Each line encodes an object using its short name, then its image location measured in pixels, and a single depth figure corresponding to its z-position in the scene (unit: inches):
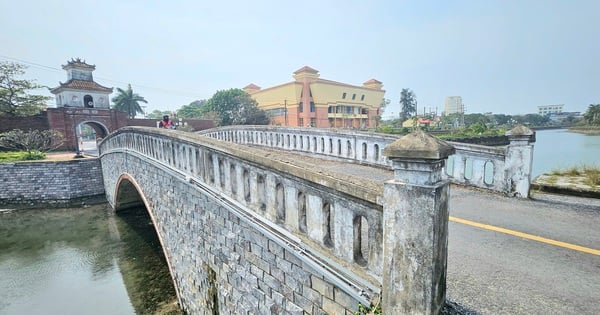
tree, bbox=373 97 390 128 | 2356.3
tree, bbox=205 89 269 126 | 1798.7
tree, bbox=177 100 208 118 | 2770.4
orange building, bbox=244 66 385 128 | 2028.8
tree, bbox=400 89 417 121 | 2859.3
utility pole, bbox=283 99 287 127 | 1981.3
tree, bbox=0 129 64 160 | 936.5
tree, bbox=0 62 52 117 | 1156.5
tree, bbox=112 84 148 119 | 2225.6
